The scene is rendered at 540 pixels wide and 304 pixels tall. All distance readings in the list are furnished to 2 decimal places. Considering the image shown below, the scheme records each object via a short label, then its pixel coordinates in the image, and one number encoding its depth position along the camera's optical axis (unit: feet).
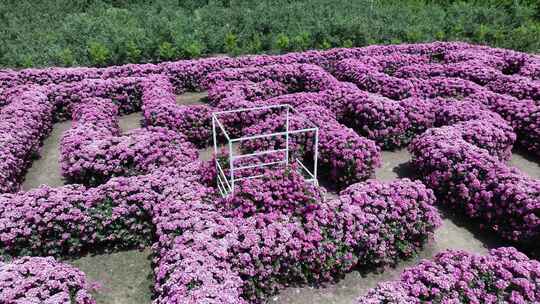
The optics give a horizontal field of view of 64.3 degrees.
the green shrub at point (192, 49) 52.95
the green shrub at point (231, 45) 57.00
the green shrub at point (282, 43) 56.85
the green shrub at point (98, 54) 49.78
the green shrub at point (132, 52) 50.96
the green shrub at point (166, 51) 52.26
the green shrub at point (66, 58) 49.14
